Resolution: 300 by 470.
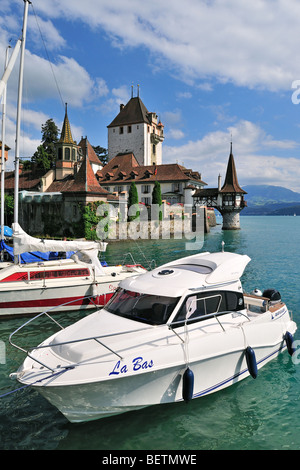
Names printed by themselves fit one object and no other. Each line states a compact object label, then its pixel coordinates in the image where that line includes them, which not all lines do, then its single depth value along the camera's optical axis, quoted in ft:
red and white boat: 43.75
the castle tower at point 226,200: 221.25
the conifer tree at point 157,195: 175.01
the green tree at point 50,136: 235.61
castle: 143.45
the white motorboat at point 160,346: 20.35
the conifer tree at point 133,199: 162.20
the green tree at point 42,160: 200.17
